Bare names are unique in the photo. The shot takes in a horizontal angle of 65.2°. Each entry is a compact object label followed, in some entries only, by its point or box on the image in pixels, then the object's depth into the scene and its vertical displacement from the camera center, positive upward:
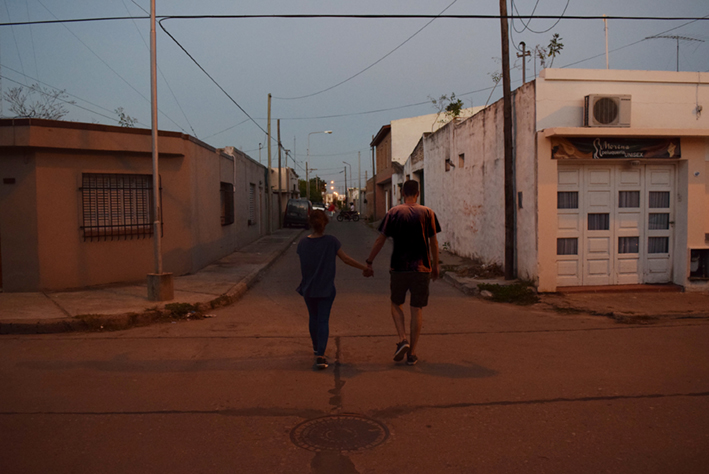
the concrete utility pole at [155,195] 8.98 +0.38
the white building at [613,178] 9.69 +0.61
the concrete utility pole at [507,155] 10.58 +1.10
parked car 33.53 +0.31
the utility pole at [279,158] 30.92 +3.26
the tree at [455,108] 17.84 +3.46
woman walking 5.61 -0.61
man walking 5.71 -0.46
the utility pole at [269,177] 26.91 +1.90
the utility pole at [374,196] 44.47 +1.53
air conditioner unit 9.60 +1.76
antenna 12.14 +3.83
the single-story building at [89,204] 9.73 +0.29
